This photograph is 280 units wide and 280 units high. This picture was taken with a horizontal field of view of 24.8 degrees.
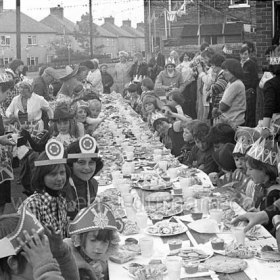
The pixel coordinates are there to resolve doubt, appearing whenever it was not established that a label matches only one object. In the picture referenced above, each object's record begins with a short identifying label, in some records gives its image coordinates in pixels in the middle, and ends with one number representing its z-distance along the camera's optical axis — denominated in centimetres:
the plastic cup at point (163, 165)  588
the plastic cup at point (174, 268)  291
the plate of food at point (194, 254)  321
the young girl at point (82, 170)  446
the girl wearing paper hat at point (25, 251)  194
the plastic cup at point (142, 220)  385
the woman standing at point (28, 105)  867
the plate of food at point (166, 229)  369
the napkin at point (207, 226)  369
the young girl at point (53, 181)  383
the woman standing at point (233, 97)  803
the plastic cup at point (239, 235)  340
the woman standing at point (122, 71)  1441
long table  301
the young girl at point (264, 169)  434
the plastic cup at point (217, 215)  385
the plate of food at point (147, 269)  295
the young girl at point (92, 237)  289
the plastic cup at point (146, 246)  331
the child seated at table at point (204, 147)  631
